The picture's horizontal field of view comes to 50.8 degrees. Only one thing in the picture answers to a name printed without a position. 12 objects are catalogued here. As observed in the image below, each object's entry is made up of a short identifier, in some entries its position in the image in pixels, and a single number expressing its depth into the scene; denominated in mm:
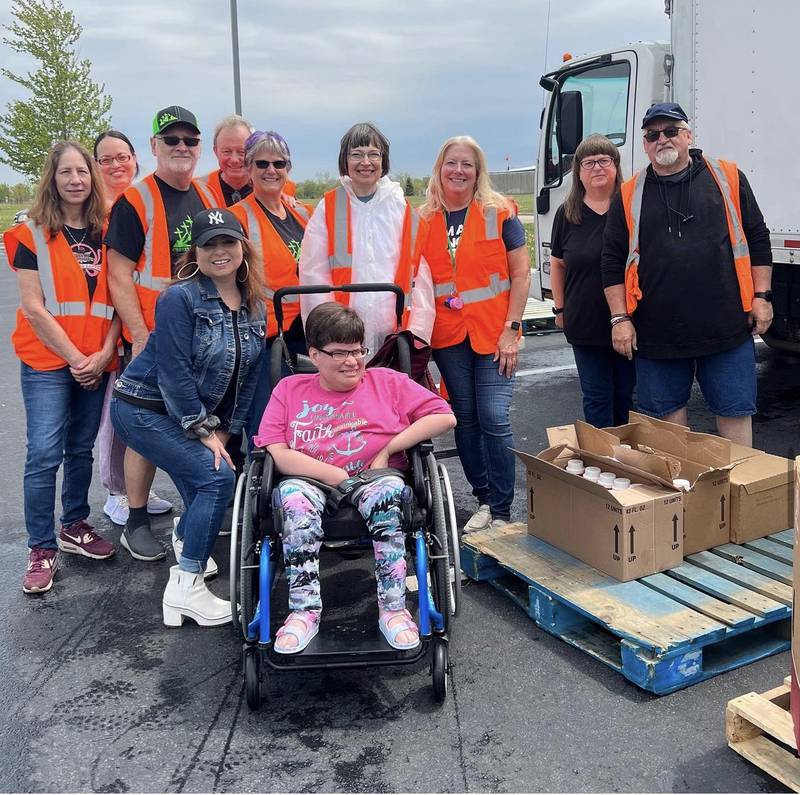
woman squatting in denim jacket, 3465
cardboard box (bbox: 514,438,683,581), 3338
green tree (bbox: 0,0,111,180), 23453
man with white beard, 3959
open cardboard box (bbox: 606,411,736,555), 3537
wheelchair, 2912
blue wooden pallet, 2965
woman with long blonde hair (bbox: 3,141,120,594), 3953
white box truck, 5070
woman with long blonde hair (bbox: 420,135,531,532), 4070
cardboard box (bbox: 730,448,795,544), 3637
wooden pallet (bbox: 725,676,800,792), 2488
